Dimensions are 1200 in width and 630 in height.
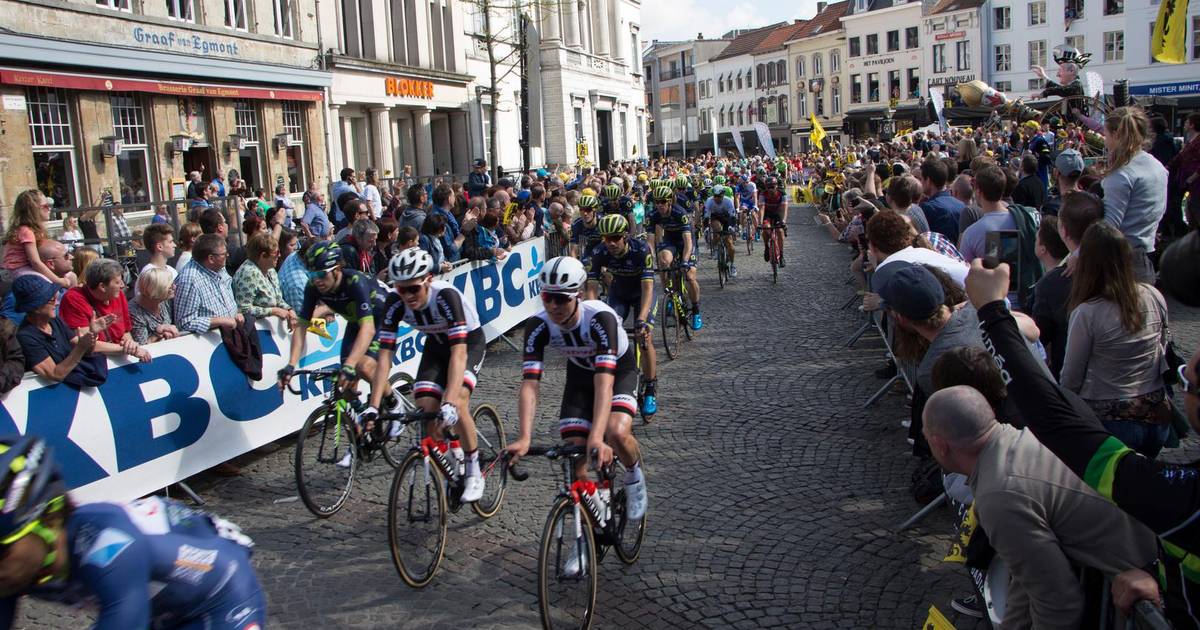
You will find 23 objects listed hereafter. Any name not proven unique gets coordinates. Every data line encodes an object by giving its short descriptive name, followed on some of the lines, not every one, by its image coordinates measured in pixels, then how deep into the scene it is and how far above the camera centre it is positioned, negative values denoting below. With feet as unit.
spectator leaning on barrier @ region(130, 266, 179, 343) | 23.41 -2.05
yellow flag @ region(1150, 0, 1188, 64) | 31.78 +4.52
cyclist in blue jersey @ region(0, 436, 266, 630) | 7.09 -2.79
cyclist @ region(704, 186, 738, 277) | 52.95 -1.64
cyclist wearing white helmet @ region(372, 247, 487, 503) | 19.52 -2.90
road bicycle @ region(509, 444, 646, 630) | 14.96 -5.78
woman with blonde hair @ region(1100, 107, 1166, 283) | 24.06 -0.41
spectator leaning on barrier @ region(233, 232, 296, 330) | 25.84 -1.87
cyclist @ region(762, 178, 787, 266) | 56.13 -1.20
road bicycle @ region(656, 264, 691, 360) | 36.50 -4.85
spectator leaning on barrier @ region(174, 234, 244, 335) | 24.08 -1.94
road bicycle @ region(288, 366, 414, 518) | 21.95 -5.65
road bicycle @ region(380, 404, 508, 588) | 17.31 -5.75
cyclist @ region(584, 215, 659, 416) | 29.48 -2.43
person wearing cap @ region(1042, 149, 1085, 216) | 27.07 -0.01
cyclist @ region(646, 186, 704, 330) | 39.40 -1.59
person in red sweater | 21.66 -1.88
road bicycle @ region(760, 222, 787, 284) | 54.19 -3.36
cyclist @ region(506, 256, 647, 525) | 16.96 -3.23
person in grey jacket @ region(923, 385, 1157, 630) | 9.43 -3.64
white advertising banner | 19.89 -4.63
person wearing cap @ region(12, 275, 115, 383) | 19.90 -2.33
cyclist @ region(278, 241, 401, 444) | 22.13 -2.36
